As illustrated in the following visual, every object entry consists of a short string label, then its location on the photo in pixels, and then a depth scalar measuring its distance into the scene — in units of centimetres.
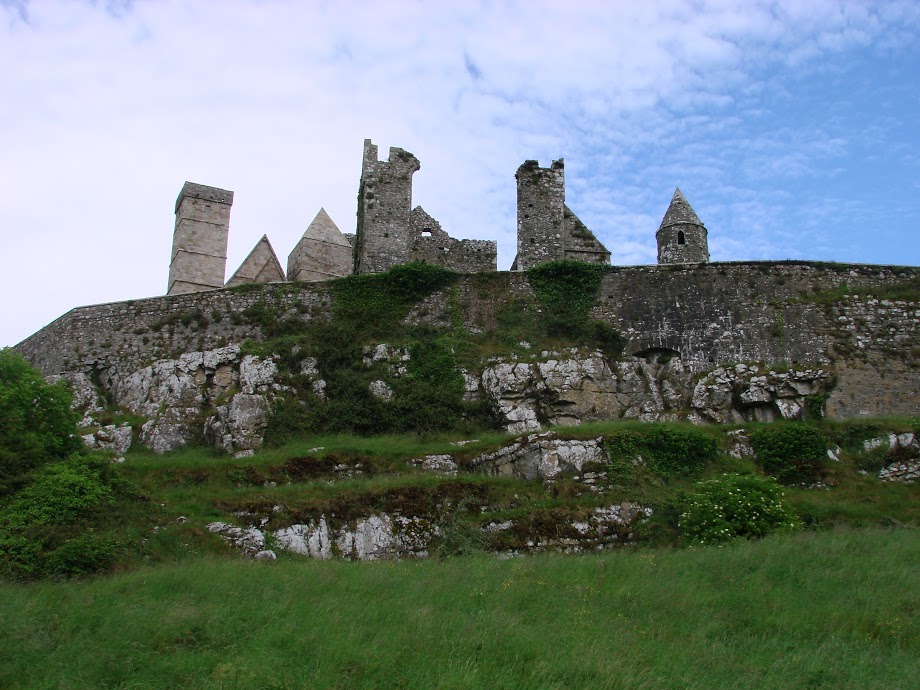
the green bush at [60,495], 1623
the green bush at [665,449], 2114
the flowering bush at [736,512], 1741
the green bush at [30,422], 1761
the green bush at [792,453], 2102
